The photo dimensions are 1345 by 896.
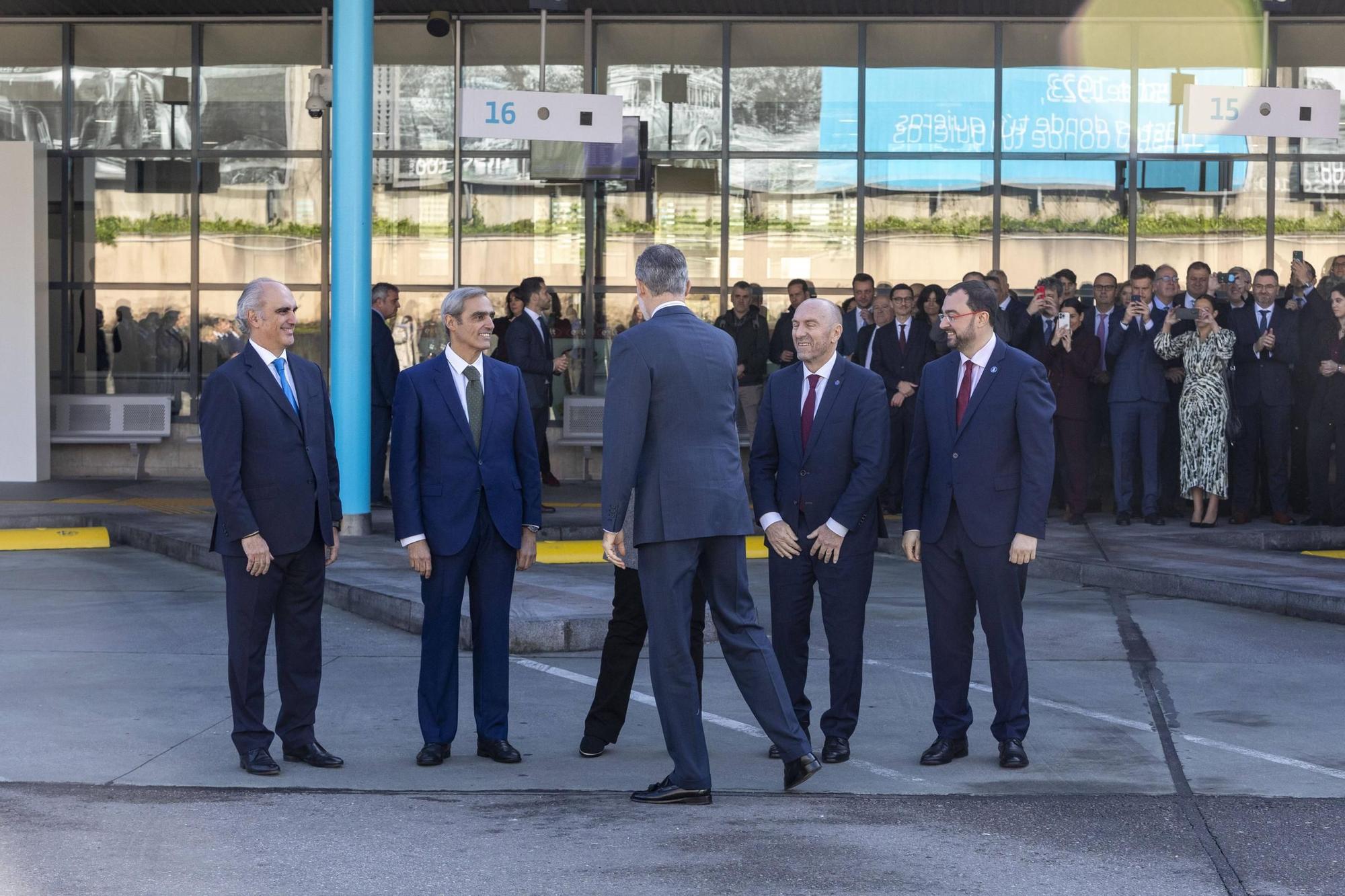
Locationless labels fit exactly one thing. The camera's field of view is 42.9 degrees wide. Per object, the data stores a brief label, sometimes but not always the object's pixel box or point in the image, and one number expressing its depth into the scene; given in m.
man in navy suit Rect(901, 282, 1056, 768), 6.50
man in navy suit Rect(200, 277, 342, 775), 6.38
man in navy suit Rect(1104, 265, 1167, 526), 13.53
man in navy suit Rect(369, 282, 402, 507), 13.58
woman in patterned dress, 13.25
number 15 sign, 14.77
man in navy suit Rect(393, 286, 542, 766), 6.57
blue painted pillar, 12.94
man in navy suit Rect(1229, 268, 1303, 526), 13.25
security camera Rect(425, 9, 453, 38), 17.58
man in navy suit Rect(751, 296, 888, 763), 6.60
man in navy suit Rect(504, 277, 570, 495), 13.49
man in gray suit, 5.78
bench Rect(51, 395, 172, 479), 18.39
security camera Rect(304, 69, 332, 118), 15.95
